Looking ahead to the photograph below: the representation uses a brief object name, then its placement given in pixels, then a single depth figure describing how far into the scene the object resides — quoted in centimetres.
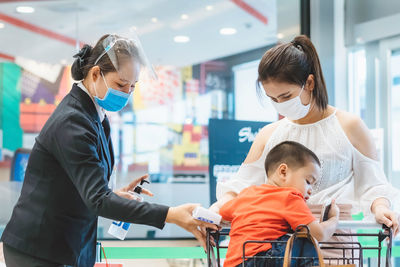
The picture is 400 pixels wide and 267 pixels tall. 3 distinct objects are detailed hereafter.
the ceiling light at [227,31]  579
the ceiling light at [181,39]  570
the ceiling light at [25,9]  549
